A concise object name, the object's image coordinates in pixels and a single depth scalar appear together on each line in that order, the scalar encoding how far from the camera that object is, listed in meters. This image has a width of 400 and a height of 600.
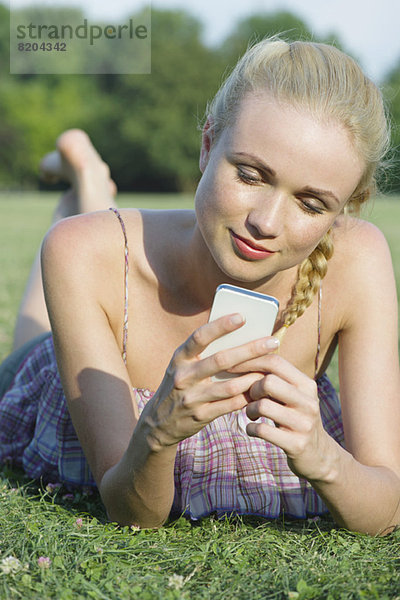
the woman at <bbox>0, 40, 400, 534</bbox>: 2.11
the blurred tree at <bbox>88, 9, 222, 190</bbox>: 62.44
